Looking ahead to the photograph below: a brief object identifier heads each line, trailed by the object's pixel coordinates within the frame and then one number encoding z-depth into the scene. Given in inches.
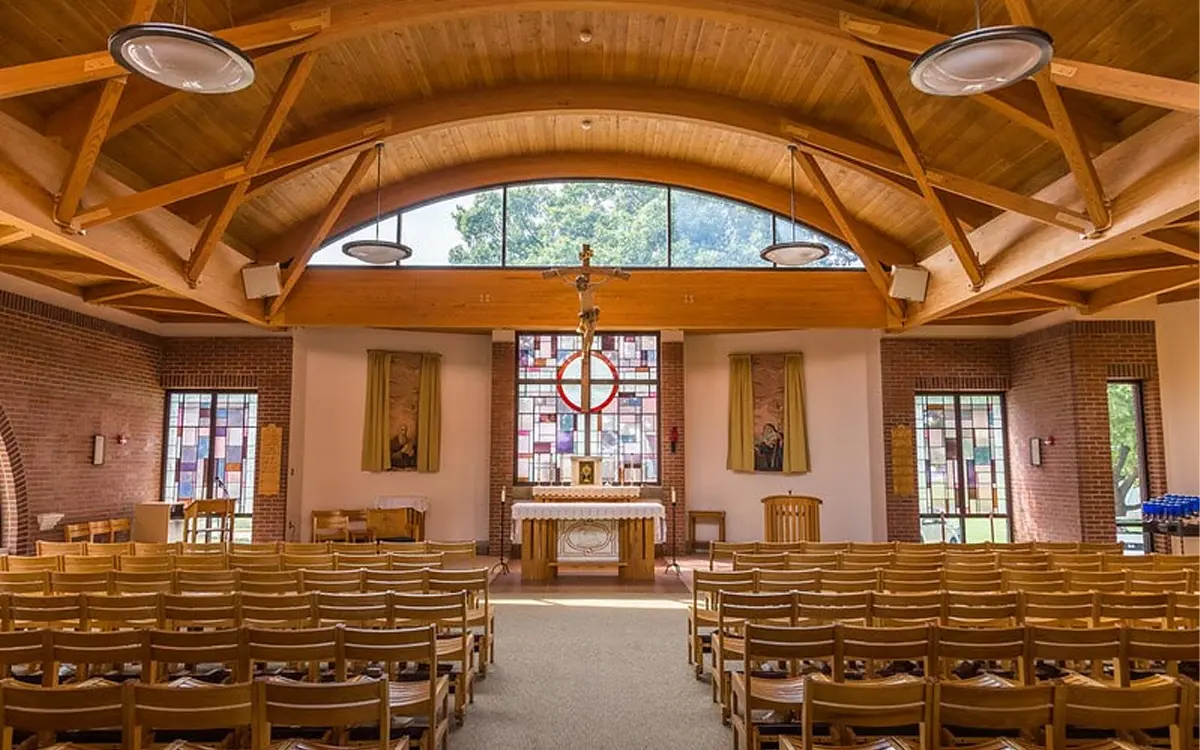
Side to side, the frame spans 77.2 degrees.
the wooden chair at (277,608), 163.2
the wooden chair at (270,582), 192.7
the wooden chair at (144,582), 195.8
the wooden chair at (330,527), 420.2
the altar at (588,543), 358.9
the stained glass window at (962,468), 450.3
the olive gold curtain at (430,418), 459.5
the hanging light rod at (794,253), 308.9
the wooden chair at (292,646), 133.9
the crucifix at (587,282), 341.1
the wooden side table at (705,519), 470.0
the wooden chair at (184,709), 104.7
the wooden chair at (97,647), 133.6
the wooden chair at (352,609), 165.0
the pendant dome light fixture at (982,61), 142.4
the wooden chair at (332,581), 194.2
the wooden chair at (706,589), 199.9
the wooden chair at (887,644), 137.9
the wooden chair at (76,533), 332.2
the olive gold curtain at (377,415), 452.4
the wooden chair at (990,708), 105.8
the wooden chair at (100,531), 348.5
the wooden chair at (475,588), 199.5
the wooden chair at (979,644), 137.8
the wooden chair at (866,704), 109.1
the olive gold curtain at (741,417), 469.4
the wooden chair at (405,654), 136.3
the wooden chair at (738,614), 170.7
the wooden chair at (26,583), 190.1
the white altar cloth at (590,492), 371.2
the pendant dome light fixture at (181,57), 138.6
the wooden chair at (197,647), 132.8
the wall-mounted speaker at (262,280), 359.6
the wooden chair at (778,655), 137.6
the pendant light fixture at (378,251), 301.9
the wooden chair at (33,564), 215.8
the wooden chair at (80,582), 192.9
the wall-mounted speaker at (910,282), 361.1
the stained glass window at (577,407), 464.4
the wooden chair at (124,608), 167.2
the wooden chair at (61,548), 258.1
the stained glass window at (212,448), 438.0
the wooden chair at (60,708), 105.4
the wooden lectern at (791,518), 406.9
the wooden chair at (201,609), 164.2
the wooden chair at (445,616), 167.9
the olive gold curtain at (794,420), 460.8
